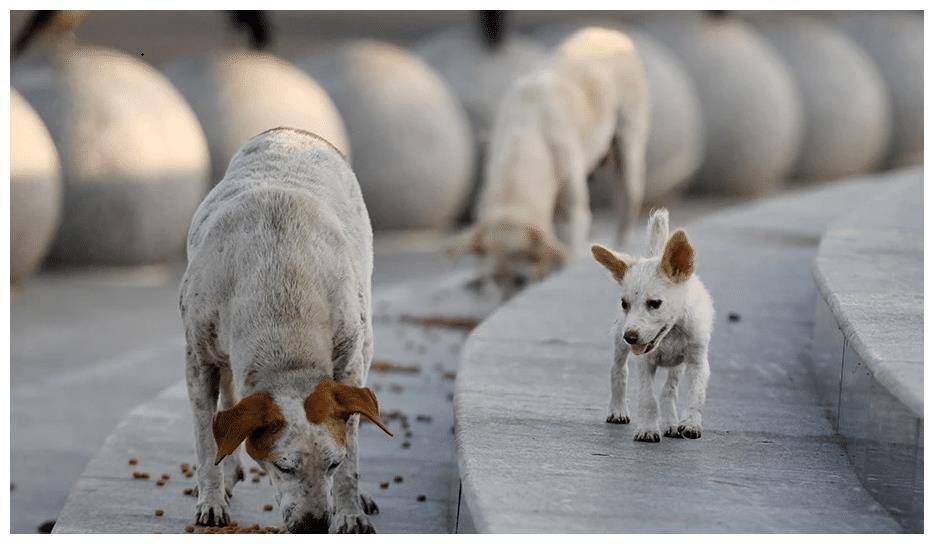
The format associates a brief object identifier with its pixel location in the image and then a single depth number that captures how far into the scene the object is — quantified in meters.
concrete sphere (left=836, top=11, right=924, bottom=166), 24.22
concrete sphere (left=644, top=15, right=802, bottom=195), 21.02
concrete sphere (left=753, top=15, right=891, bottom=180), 22.61
